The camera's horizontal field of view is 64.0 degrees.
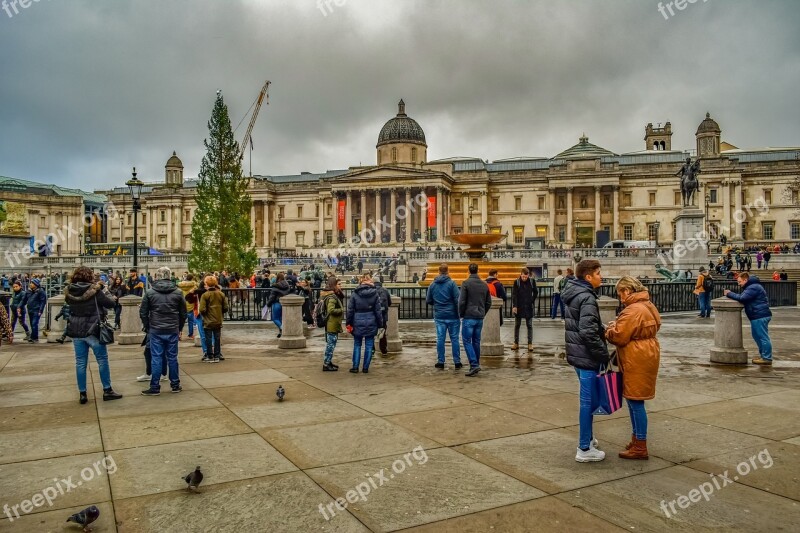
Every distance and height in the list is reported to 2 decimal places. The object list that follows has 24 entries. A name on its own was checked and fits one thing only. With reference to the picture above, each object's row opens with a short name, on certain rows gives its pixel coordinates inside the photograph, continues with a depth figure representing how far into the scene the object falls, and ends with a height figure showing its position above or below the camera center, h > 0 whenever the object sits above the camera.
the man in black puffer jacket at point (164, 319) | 10.38 -0.81
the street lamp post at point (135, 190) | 25.33 +3.23
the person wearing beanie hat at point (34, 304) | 18.38 -0.97
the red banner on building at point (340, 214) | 90.62 +7.92
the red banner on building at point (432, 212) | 86.81 +7.84
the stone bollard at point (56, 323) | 17.98 -1.51
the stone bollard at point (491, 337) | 14.07 -1.49
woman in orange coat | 6.41 -0.86
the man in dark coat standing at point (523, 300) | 15.33 -0.74
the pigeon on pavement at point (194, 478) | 5.59 -1.83
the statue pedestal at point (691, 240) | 37.84 +1.72
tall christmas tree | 43.72 +4.22
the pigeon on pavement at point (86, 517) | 4.84 -1.87
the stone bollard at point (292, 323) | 15.70 -1.31
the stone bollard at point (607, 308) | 13.57 -0.83
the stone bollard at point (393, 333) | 14.89 -1.49
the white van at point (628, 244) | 62.81 +2.50
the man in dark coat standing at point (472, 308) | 11.98 -0.72
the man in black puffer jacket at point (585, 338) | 6.48 -0.71
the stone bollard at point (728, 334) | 12.66 -1.30
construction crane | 102.49 +26.48
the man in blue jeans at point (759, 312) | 12.67 -0.86
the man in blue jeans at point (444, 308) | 12.51 -0.76
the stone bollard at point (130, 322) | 16.89 -1.41
